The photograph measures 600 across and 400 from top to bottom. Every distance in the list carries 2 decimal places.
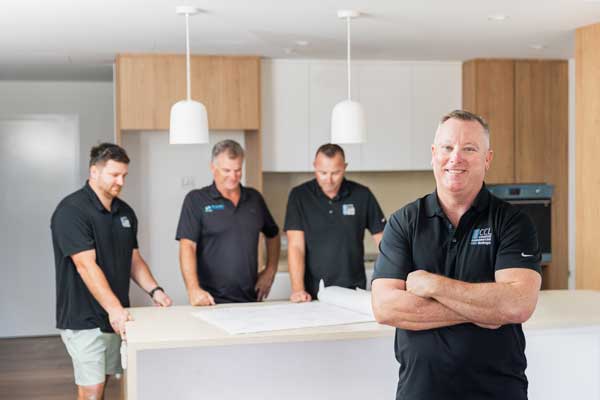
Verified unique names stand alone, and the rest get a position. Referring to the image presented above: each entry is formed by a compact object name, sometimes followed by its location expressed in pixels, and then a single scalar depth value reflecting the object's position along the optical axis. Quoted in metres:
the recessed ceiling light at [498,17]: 4.62
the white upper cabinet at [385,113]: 6.44
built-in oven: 6.55
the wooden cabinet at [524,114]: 6.45
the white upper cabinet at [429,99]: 6.51
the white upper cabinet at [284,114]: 6.27
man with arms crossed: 2.34
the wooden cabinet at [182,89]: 6.00
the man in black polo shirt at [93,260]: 3.78
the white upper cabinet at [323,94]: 6.32
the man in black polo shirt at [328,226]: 4.36
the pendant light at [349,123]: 4.30
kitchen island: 3.44
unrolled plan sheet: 3.20
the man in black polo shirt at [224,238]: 4.18
